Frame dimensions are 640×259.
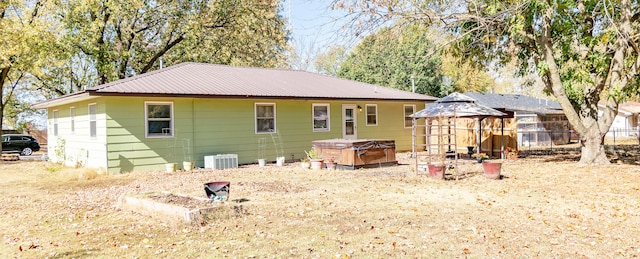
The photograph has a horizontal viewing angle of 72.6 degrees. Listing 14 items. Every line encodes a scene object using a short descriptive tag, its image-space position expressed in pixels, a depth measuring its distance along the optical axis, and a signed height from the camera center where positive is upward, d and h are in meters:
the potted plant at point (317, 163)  13.00 -0.95
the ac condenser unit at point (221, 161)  13.52 -0.89
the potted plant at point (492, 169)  10.41 -1.00
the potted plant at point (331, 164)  13.13 -1.00
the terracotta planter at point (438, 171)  10.47 -1.01
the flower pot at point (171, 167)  12.71 -0.97
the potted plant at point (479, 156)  12.93 -0.87
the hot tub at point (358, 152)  12.95 -0.66
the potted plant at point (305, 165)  13.29 -1.02
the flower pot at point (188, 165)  13.09 -0.97
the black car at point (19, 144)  24.28 -0.43
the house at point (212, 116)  12.63 +0.57
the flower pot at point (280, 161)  14.22 -0.95
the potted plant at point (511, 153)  15.95 -0.94
